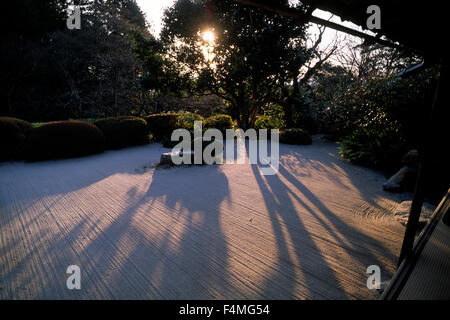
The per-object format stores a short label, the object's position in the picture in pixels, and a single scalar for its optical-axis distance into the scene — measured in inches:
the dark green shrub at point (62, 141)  265.6
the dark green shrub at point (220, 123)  409.3
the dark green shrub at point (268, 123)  472.8
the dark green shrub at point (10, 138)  264.1
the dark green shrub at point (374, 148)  201.6
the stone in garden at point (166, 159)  241.0
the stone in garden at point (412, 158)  162.1
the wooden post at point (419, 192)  67.9
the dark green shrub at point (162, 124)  395.8
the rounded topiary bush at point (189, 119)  314.0
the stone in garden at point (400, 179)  162.2
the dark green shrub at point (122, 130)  341.1
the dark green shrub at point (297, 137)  370.6
